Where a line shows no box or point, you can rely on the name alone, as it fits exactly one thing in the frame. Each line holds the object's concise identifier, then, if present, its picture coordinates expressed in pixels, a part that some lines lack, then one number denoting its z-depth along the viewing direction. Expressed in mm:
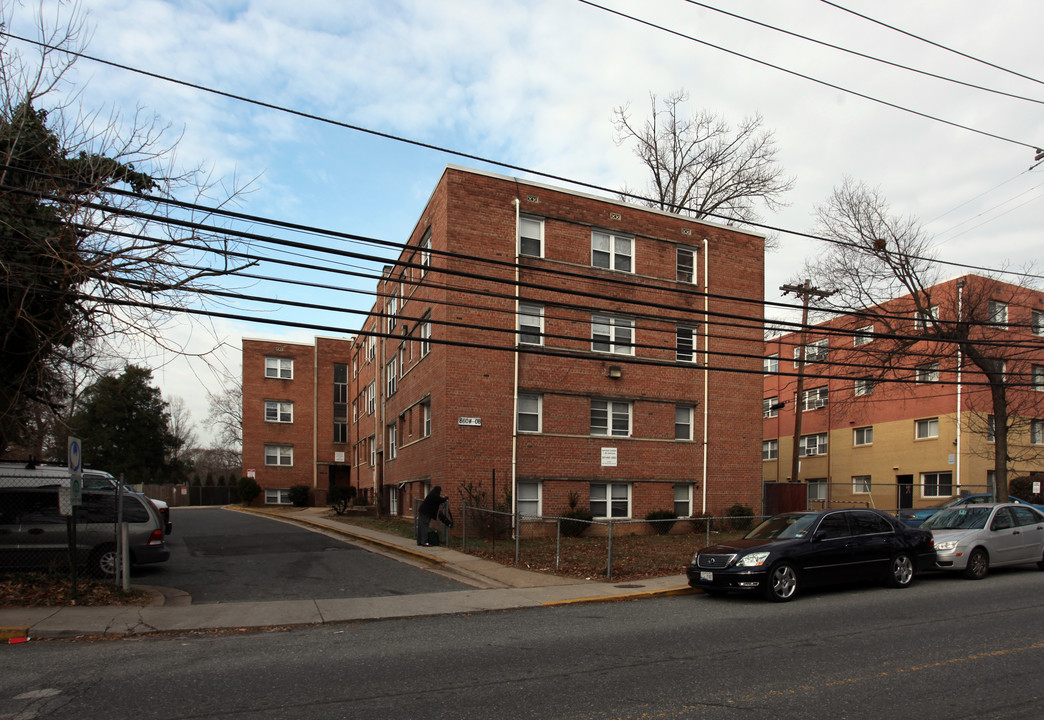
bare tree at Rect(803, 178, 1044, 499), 26250
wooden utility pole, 31453
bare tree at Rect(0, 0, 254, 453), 11281
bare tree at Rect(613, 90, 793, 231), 39156
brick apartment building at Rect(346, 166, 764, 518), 22422
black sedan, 11656
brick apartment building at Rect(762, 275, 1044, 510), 29578
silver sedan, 14141
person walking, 18484
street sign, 10804
